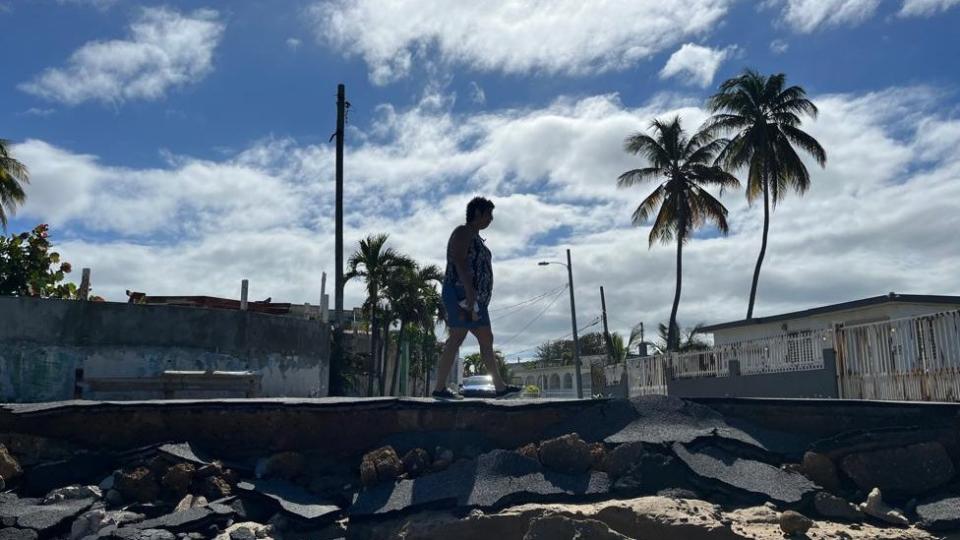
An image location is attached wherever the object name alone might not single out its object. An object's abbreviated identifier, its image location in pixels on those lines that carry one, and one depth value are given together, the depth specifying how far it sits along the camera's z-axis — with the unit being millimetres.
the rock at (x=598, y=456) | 4945
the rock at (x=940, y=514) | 4273
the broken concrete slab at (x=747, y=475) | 4578
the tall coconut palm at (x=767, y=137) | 28891
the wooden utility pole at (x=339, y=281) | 21391
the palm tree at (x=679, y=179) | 30172
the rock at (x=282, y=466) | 5293
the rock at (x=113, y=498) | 4945
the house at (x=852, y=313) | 18938
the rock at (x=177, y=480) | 5039
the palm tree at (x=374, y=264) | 30062
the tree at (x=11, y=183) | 25144
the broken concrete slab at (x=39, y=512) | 4621
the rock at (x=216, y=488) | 4984
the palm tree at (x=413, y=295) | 30656
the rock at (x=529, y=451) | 5059
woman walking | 6242
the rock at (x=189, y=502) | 4812
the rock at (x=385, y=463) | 5000
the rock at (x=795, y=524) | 4141
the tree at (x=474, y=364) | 62956
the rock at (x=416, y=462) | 5078
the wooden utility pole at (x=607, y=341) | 38000
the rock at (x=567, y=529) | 4059
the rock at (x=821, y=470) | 4738
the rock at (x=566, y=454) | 4906
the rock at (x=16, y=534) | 4491
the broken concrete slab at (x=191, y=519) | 4570
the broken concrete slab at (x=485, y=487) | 4562
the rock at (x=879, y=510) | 4355
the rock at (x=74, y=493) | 4969
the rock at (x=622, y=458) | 4852
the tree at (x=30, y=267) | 16859
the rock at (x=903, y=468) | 4688
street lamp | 32572
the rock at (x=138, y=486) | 4977
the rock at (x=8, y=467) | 5133
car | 24934
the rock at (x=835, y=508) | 4398
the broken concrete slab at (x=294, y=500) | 4707
